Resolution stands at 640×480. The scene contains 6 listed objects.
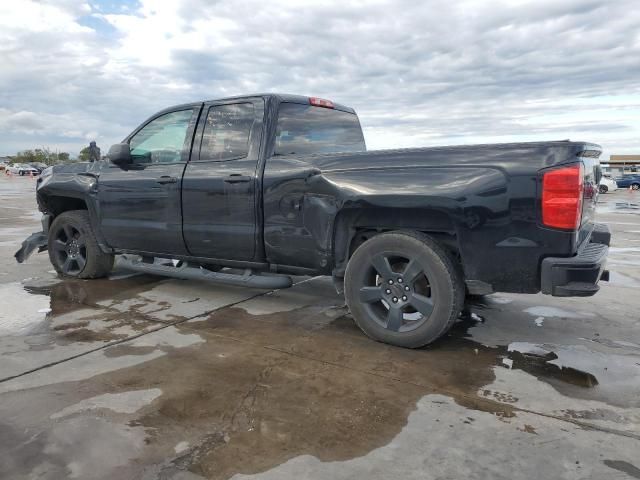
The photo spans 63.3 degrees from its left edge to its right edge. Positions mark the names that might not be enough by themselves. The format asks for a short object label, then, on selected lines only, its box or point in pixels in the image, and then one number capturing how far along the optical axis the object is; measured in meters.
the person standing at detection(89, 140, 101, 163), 5.69
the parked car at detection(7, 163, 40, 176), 62.97
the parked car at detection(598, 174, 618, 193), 27.97
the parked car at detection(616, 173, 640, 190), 36.28
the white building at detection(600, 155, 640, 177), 45.08
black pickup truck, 3.37
